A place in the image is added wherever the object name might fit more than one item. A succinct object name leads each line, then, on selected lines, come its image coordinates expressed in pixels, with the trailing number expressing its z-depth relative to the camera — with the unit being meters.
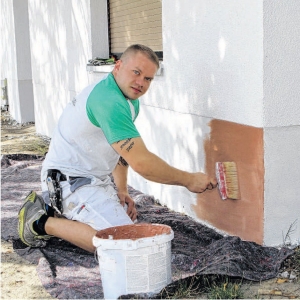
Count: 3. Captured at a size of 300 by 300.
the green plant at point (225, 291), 3.22
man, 3.66
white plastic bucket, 3.16
